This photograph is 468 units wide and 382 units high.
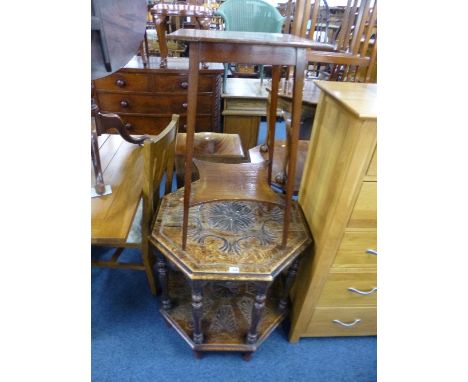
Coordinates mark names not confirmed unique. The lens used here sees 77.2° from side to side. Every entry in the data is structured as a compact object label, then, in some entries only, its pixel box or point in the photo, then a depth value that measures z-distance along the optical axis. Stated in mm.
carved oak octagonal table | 934
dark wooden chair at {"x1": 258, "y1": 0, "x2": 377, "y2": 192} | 1556
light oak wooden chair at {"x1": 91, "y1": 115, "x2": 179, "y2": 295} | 1011
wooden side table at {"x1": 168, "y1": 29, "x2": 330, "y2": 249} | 681
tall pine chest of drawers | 838
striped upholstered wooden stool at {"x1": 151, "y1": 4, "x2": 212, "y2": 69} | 1910
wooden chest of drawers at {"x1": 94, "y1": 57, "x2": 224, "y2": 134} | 2164
